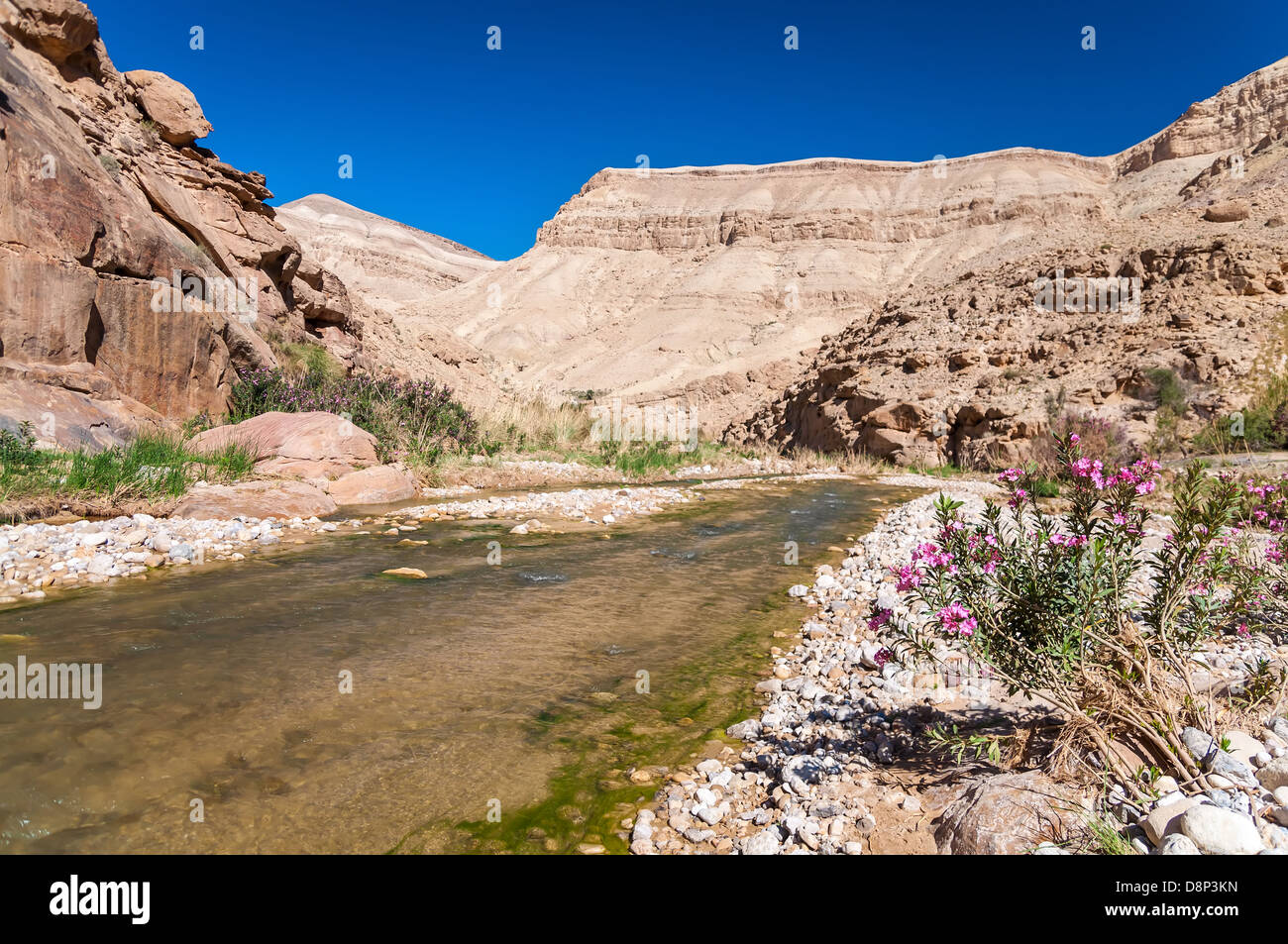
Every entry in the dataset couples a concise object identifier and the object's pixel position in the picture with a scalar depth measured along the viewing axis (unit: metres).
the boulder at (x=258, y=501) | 6.78
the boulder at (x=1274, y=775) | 1.68
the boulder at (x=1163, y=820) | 1.56
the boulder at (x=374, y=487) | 8.77
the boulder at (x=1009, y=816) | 1.69
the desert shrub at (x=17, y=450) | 6.02
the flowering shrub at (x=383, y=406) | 10.73
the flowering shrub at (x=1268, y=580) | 2.63
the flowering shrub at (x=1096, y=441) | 12.04
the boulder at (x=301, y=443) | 8.67
